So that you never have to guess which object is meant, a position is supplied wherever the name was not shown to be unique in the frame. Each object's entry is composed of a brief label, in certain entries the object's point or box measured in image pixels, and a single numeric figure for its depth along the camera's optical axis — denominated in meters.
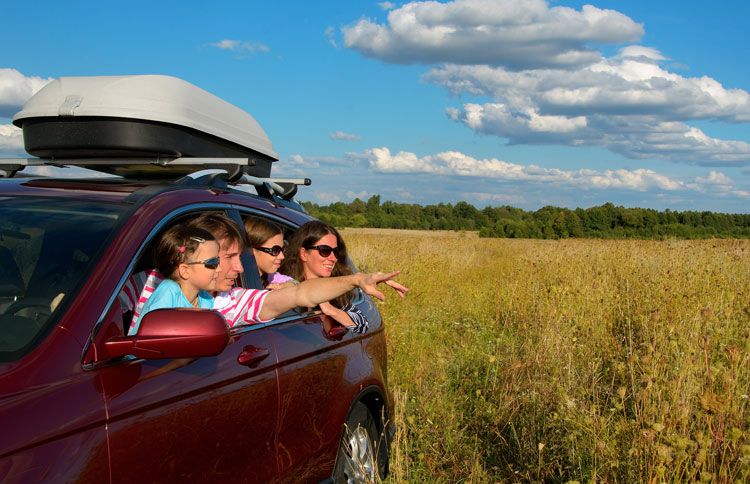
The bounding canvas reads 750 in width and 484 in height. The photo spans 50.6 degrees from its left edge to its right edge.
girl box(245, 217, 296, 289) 4.19
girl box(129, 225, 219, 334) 3.14
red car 2.26
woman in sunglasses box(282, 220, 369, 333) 4.26
